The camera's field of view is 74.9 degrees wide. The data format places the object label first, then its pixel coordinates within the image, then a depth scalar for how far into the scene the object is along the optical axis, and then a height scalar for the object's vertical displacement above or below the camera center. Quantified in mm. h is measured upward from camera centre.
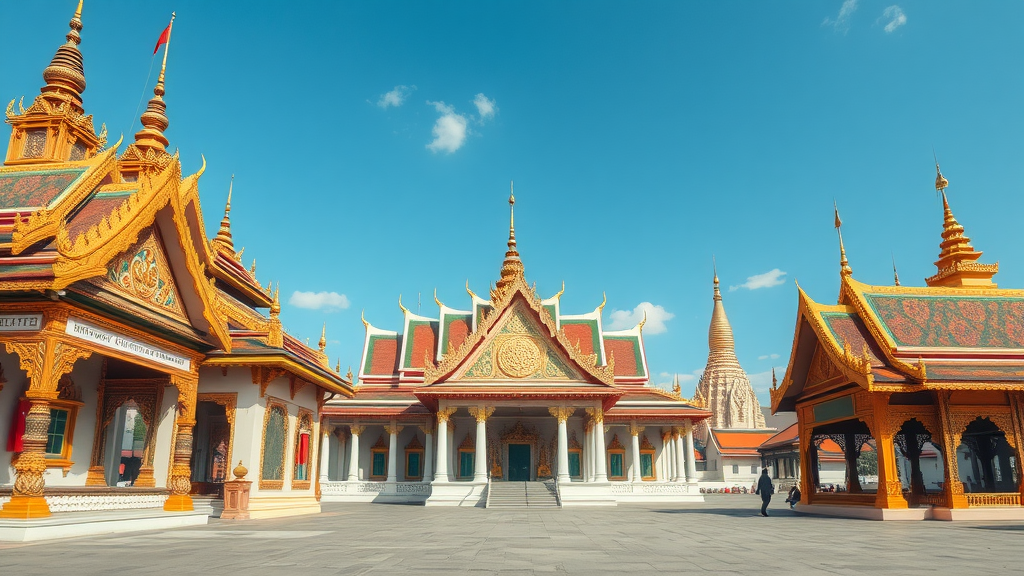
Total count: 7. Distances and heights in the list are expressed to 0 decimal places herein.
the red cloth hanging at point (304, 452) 17150 -576
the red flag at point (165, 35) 17062 +9823
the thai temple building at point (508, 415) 24641 +720
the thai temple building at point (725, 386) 80750 +5832
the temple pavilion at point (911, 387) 15219 +1121
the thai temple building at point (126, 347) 9133 +1374
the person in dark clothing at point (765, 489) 17219 -1402
